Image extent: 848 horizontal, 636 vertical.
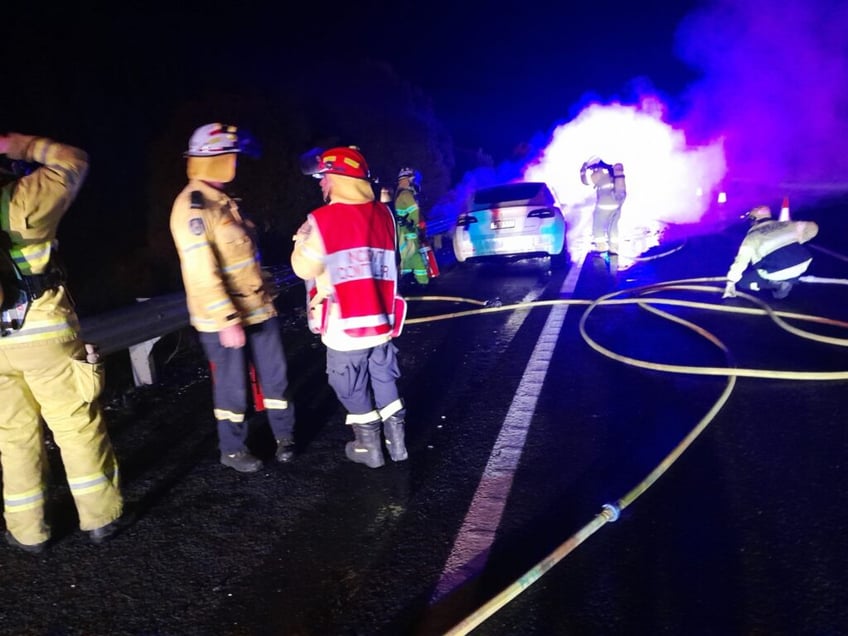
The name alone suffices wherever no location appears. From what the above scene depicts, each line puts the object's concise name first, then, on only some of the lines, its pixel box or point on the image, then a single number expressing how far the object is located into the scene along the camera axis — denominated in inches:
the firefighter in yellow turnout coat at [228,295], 132.3
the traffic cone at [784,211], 278.1
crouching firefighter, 266.1
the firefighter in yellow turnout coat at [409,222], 341.4
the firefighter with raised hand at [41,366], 109.4
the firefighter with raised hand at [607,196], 396.2
